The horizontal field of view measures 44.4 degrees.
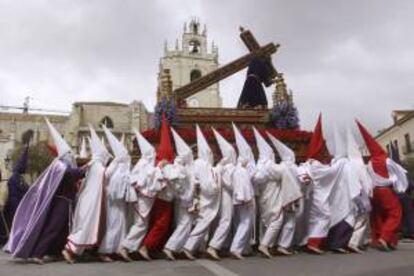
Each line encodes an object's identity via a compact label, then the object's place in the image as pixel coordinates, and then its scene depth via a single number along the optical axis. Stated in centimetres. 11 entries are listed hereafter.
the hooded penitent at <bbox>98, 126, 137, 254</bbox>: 733
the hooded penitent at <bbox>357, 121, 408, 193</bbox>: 848
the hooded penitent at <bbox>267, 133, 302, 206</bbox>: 796
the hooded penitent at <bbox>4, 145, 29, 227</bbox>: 925
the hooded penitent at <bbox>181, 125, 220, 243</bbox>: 760
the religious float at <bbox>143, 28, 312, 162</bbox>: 1200
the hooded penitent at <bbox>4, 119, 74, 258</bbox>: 712
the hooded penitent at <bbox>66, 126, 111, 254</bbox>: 709
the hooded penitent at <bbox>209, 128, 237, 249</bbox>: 765
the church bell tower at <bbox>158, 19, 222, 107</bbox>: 7438
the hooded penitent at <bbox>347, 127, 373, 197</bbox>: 845
